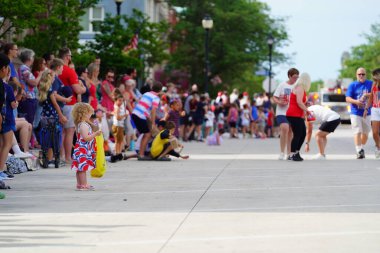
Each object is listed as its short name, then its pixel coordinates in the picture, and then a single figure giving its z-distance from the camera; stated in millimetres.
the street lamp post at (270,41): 70812
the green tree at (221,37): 86438
